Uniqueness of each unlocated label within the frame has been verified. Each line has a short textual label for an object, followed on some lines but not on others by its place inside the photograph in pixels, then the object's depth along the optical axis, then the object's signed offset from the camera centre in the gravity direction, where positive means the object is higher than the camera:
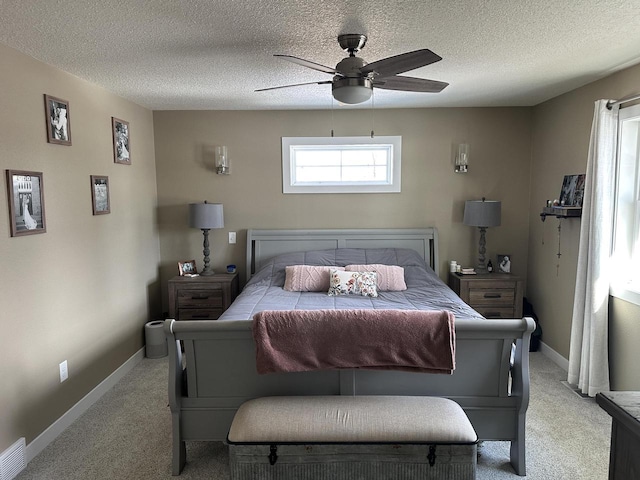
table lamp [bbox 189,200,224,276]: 4.29 -0.12
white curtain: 3.12 -0.28
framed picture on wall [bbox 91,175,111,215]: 3.35 +0.07
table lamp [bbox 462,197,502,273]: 4.20 -0.11
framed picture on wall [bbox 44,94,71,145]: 2.81 +0.57
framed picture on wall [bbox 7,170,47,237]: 2.46 +0.01
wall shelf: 3.51 -0.08
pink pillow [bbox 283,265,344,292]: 3.91 -0.69
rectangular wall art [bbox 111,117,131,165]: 3.72 +0.55
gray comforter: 3.32 -0.78
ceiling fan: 2.09 +0.69
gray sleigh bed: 2.29 -0.97
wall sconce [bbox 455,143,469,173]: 4.45 +0.47
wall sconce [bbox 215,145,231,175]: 4.52 +0.46
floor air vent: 2.34 -1.43
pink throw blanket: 2.21 -0.71
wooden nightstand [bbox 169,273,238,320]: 4.25 -0.92
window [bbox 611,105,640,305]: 3.09 -0.07
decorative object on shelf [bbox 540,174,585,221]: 3.54 +0.02
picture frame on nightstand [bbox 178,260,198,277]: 4.48 -0.68
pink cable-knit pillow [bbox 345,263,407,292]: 3.92 -0.66
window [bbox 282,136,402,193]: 4.60 +0.42
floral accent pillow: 3.76 -0.71
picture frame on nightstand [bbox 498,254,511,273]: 4.50 -0.64
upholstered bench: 1.99 -1.13
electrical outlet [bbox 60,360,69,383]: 2.93 -1.15
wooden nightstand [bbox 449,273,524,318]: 4.20 -0.89
